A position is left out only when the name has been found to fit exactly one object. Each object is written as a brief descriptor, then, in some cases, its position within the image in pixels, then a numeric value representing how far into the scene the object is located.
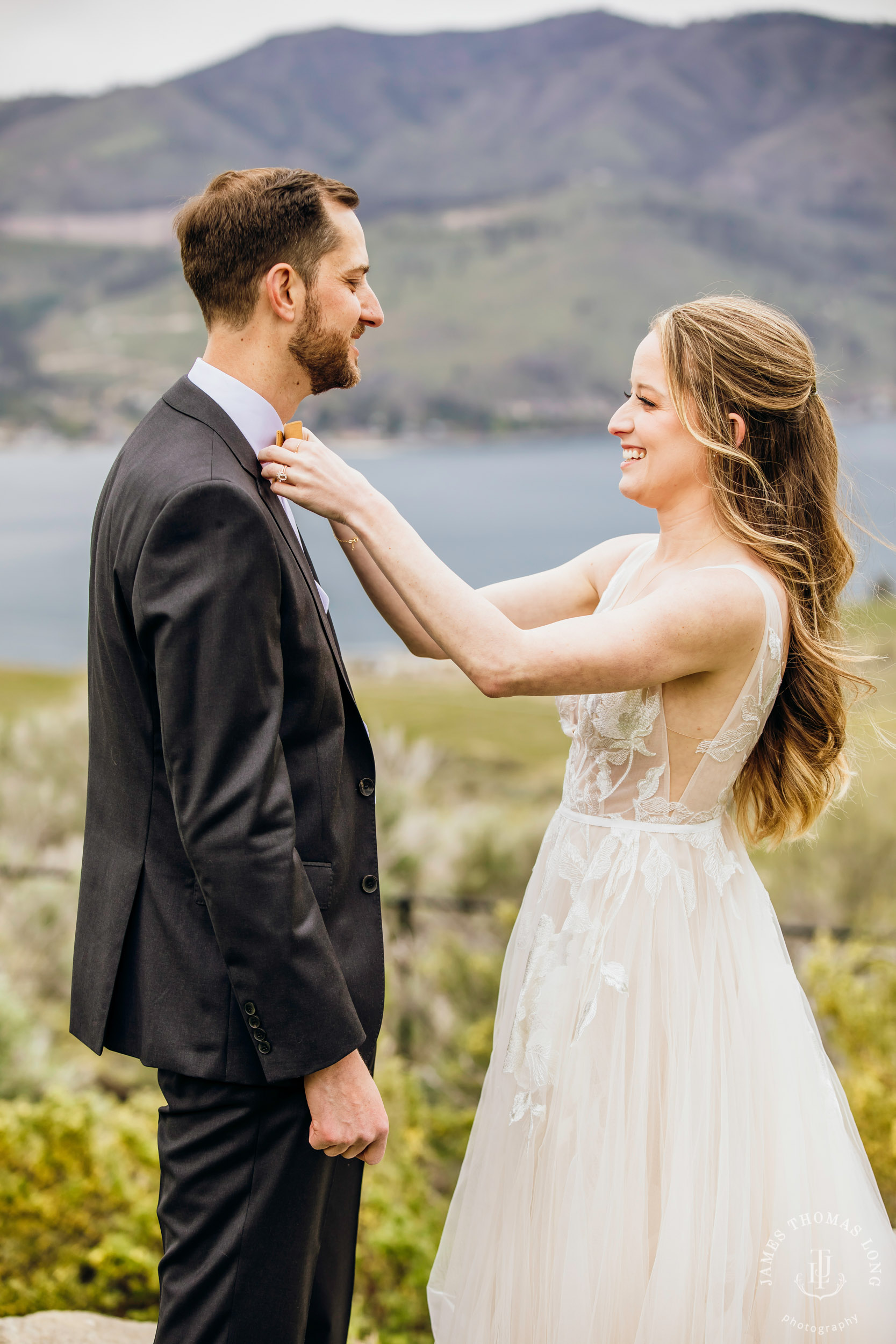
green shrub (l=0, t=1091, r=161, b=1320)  2.61
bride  1.57
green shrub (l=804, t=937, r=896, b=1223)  3.17
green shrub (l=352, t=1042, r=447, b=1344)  2.98
